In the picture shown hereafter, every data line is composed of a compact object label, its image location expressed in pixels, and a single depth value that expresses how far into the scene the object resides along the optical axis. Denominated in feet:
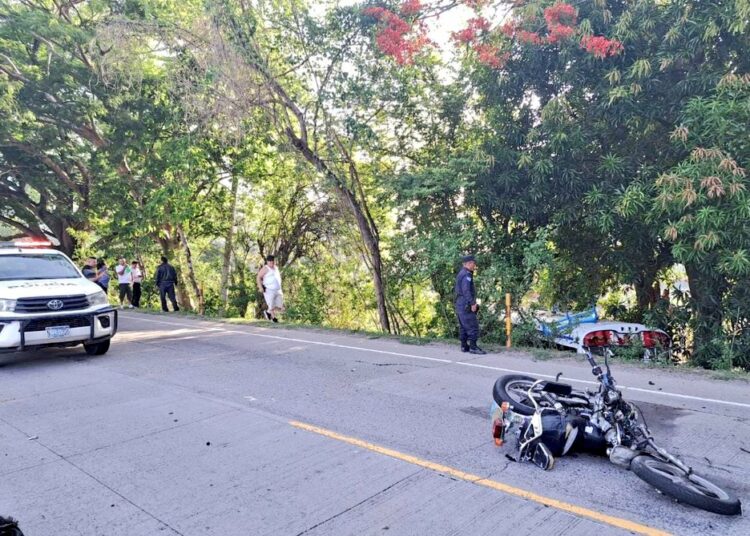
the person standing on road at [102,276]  53.44
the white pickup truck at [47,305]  27.78
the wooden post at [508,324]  35.19
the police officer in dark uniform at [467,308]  33.12
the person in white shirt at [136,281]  66.34
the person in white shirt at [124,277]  66.85
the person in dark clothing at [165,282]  61.16
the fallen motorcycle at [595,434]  12.82
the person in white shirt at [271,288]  50.08
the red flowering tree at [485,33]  31.91
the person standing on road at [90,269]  49.71
